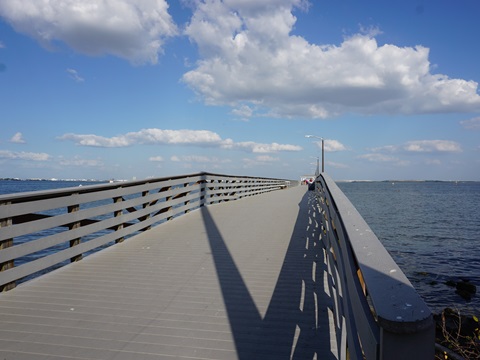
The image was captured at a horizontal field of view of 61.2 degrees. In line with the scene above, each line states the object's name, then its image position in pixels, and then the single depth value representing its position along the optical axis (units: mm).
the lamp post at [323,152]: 41131
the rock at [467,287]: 11773
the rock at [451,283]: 12638
